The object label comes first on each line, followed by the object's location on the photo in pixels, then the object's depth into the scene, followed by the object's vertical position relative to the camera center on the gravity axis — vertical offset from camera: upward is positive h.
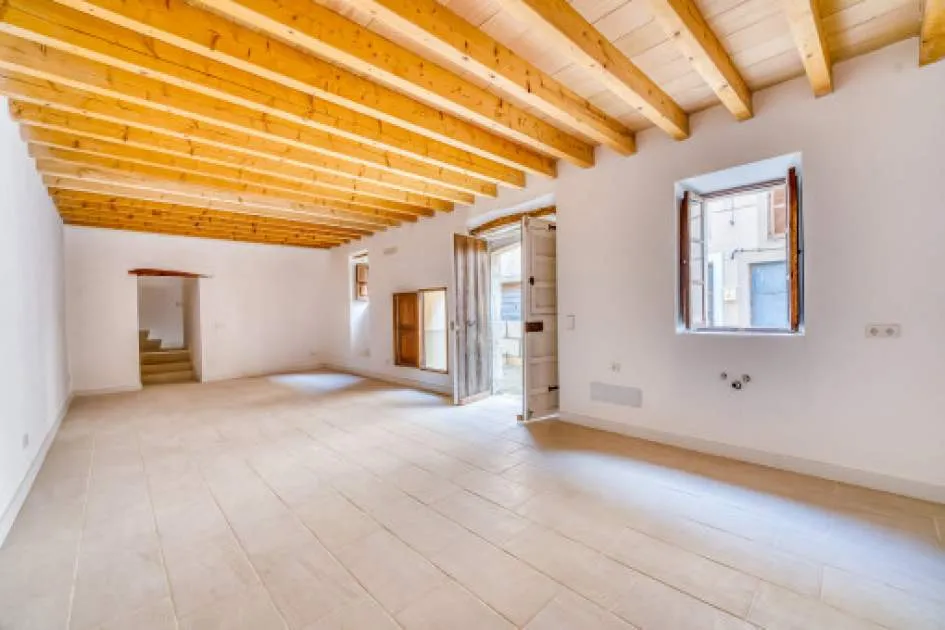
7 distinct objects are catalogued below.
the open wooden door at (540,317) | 4.30 -0.10
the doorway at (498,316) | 4.31 -0.10
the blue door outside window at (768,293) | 6.80 +0.16
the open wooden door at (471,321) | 5.20 -0.16
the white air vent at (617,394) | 3.77 -0.86
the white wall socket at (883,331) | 2.53 -0.20
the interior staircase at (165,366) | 7.67 -1.01
